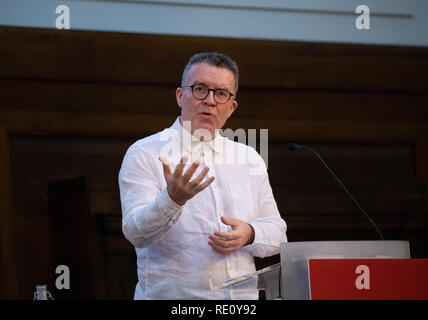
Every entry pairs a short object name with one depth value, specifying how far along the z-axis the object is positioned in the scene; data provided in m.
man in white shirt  6.88
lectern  6.64
